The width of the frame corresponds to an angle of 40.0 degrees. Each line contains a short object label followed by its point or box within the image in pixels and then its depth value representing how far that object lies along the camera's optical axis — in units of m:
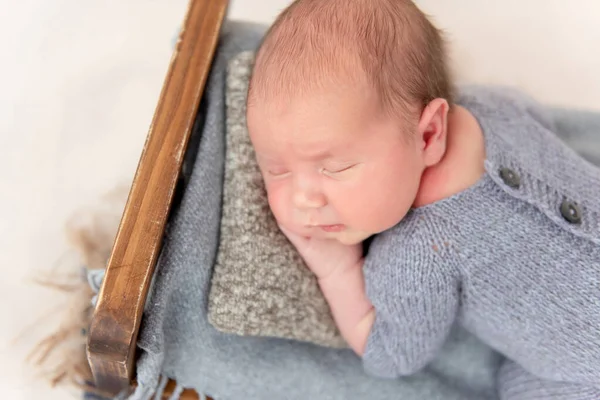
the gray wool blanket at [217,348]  0.42
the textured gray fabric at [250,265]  0.44
